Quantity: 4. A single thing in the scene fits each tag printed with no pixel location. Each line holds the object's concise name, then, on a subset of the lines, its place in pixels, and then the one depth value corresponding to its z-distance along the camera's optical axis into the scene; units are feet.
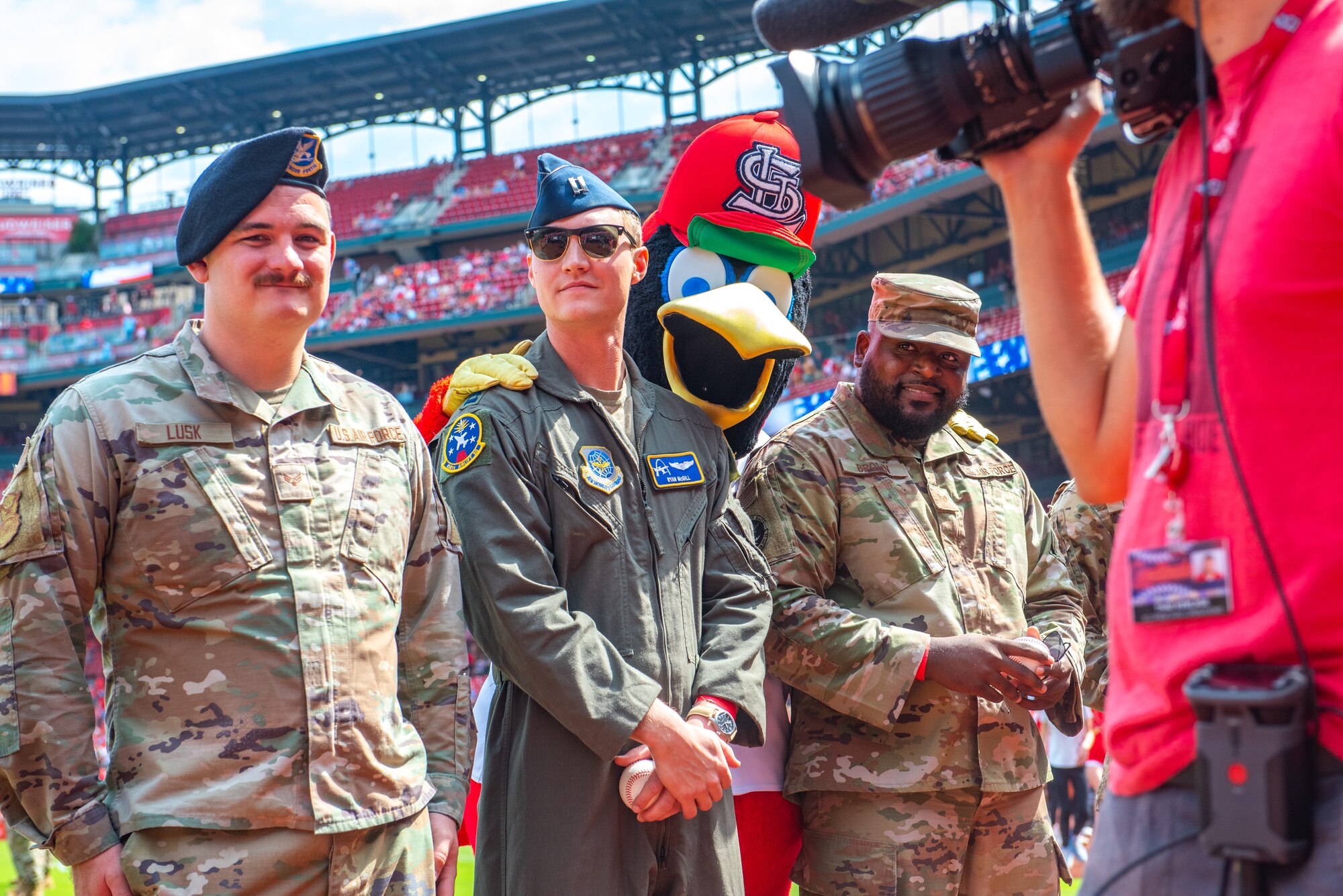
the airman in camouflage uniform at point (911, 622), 9.74
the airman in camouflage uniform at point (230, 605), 7.00
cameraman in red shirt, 3.59
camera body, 4.17
